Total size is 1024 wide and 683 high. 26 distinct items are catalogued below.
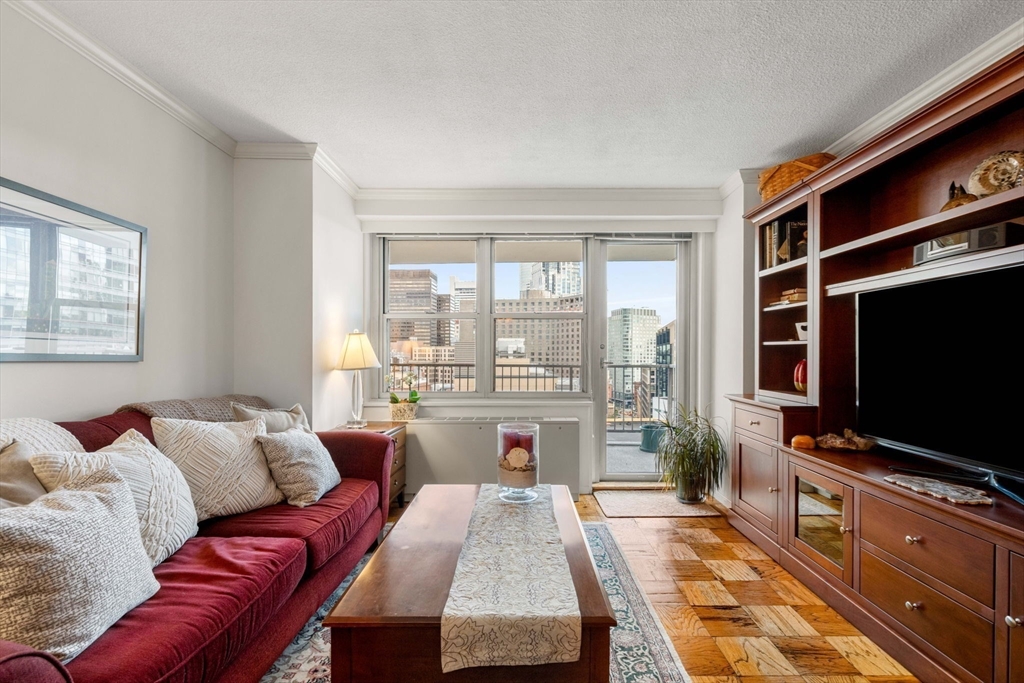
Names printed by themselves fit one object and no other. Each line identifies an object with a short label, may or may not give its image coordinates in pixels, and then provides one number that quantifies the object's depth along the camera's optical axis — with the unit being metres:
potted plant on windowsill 4.00
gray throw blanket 2.28
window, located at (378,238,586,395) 4.42
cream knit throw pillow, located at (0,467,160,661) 1.06
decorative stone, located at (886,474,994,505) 1.69
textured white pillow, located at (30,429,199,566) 1.43
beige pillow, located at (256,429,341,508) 2.26
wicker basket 3.08
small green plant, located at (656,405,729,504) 3.79
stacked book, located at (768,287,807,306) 2.94
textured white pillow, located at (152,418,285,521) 2.02
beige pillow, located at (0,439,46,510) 1.33
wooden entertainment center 1.62
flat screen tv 1.73
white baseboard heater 3.90
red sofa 1.12
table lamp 3.57
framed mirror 1.86
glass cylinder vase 2.12
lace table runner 1.22
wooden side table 3.57
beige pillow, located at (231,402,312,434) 2.61
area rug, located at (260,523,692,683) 1.80
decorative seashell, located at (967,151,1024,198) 1.86
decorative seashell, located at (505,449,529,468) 2.14
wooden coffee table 1.25
